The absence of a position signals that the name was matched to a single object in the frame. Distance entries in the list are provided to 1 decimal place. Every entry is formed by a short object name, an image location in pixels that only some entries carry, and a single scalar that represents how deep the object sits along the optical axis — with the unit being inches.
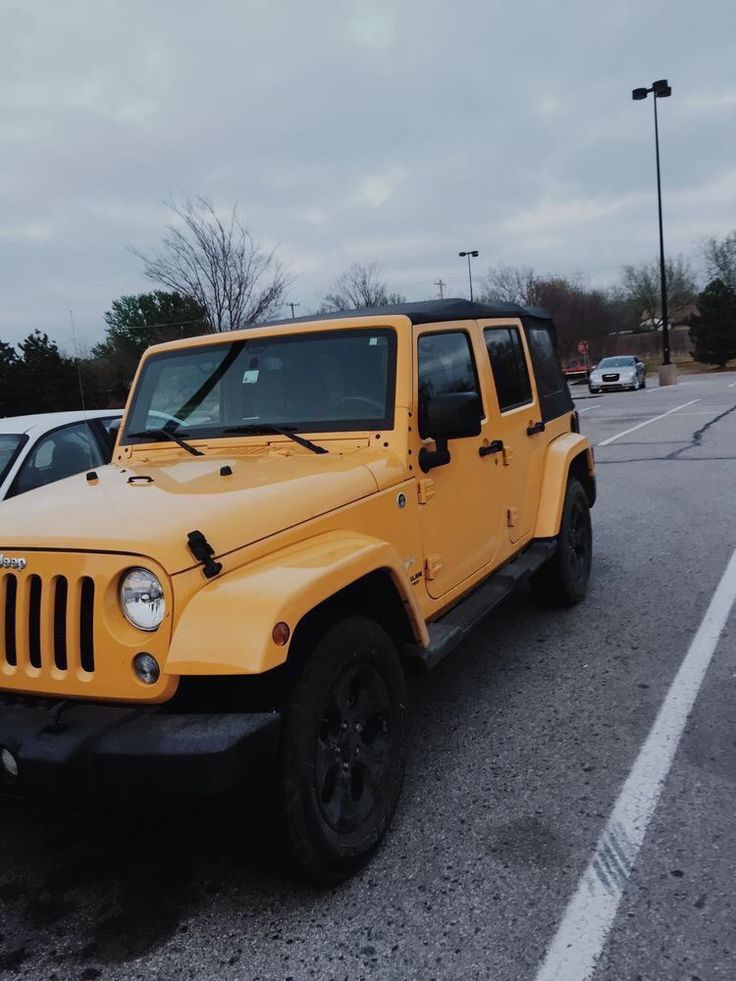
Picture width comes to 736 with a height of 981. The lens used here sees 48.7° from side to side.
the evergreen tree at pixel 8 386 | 885.2
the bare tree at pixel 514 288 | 2310.2
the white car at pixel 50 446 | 225.0
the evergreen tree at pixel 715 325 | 1878.7
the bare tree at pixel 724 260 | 2519.7
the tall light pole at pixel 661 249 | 1289.4
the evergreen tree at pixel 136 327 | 956.6
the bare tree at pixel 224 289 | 863.1
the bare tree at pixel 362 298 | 1565.9
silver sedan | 1278.3
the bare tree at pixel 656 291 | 2726.4
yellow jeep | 91.4
